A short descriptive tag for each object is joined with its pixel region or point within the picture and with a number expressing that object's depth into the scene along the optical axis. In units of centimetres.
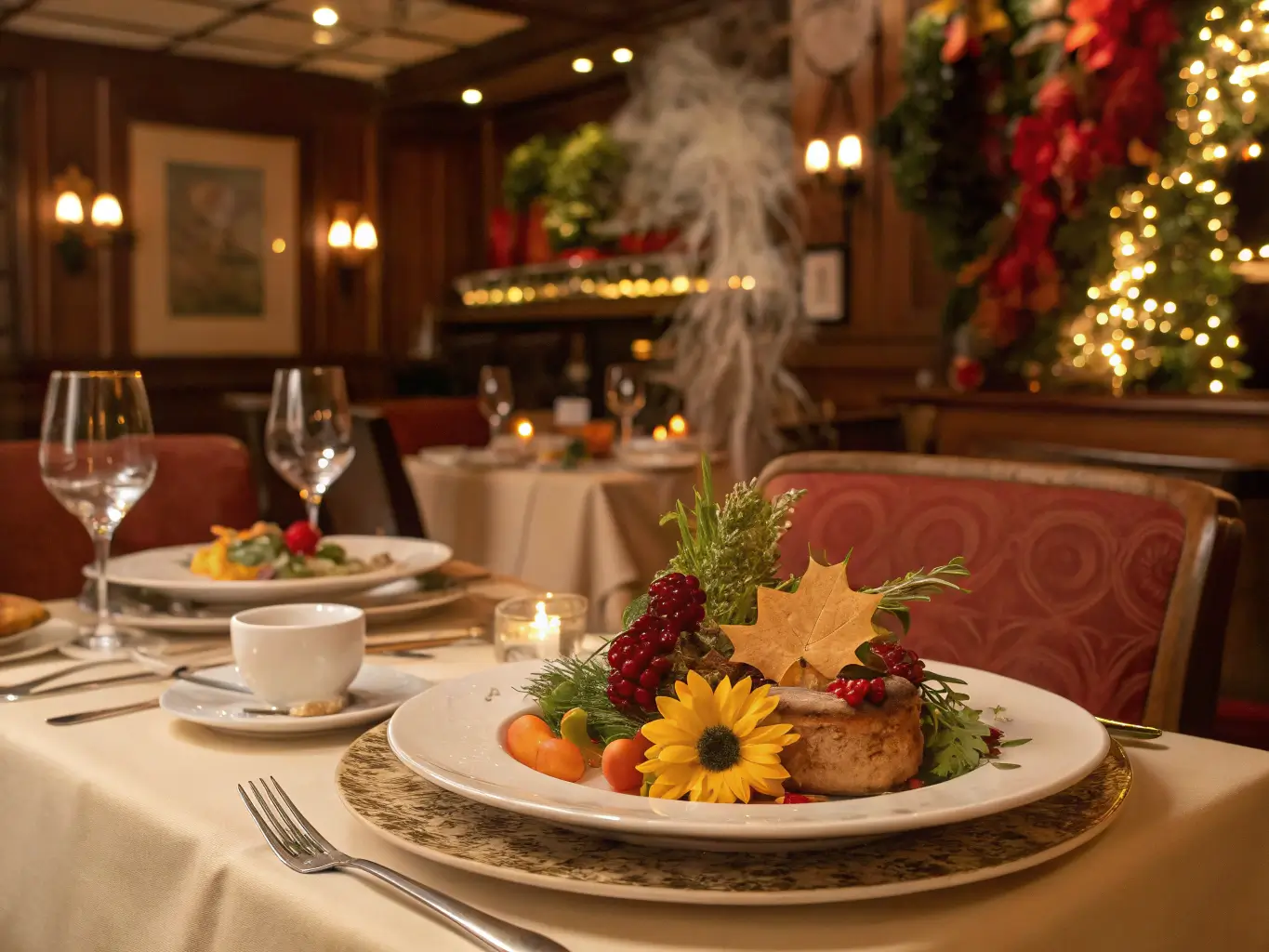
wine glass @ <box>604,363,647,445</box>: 398
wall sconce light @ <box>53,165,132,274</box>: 880
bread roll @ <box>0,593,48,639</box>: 117
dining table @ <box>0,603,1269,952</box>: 58
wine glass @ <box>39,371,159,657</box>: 117
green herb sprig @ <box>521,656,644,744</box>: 76
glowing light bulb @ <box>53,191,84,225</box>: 880
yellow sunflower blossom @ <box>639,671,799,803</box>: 66
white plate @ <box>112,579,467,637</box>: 123
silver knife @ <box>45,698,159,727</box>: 92
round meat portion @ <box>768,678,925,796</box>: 69
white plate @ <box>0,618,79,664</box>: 115
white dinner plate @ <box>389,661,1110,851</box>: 59
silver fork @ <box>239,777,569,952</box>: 55
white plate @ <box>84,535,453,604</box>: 129
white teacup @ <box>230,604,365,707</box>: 90
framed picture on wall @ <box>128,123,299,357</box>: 928
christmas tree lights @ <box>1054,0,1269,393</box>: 450
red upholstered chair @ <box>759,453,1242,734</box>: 125
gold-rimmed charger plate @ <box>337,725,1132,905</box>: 58
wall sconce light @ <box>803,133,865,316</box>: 650
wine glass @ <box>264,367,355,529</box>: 156
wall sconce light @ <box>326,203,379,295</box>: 1024
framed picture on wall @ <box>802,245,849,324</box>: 671
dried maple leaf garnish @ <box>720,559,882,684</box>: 74
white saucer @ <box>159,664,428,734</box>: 87
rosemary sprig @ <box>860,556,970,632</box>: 79
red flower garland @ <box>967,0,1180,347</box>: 453
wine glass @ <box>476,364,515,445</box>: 399
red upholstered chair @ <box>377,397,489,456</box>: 447
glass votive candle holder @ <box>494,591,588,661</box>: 111
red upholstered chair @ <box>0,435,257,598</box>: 196
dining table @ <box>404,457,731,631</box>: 328
